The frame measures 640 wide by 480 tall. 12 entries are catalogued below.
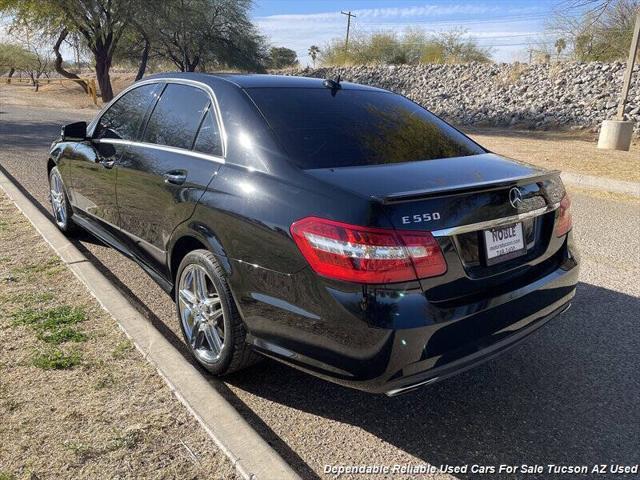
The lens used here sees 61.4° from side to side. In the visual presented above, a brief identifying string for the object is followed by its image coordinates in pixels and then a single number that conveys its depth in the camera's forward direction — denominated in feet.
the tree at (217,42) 110.63
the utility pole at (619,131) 46.06
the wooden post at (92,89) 92.69
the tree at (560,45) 100.48
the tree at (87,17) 77.10
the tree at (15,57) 199.31
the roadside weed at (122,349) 10.41
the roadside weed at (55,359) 9.99
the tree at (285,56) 190.23
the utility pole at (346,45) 159.98
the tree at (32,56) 86.22
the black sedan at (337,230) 7.43
